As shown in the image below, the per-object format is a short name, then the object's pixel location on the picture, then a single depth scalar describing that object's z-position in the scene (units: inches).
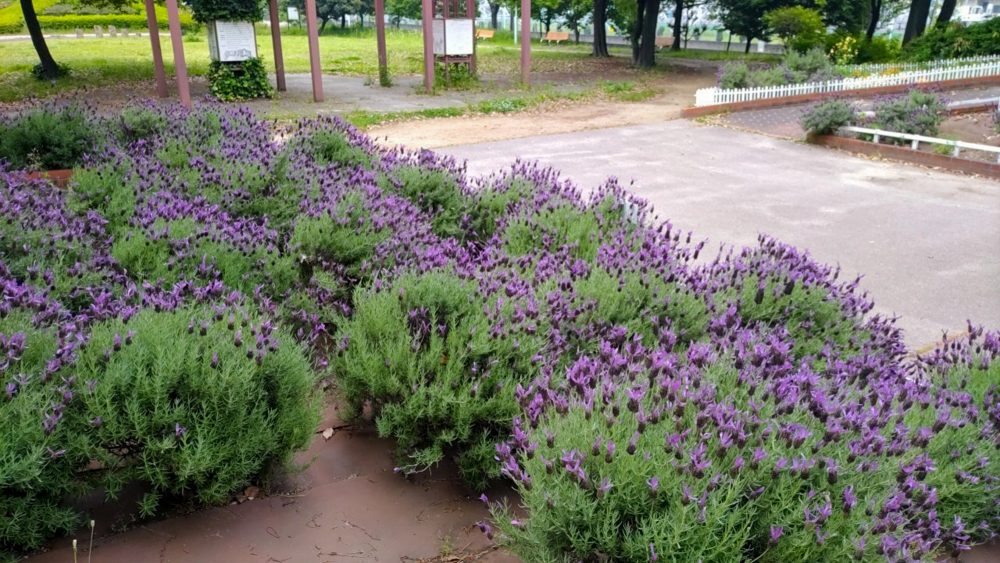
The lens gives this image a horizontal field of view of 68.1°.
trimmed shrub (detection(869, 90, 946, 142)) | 536.1
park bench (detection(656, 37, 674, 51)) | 1921.8
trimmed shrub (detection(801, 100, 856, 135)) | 546.6
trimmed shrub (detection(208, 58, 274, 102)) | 773.9
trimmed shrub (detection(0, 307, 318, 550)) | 97.9
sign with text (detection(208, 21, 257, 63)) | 761.0
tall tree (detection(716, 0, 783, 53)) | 1429.6
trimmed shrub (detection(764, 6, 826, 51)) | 1037.2
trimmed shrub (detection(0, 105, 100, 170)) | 295.9
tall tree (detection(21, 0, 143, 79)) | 881.5
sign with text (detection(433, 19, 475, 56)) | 867.9
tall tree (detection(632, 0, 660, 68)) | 1180.5
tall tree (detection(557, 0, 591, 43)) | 1931.8
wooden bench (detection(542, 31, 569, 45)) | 2085.6
